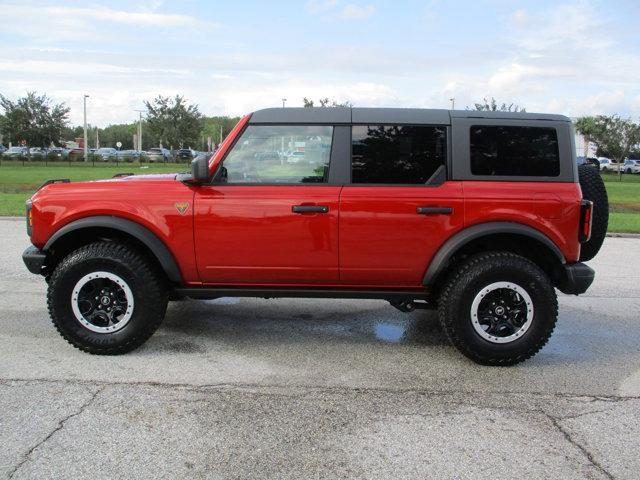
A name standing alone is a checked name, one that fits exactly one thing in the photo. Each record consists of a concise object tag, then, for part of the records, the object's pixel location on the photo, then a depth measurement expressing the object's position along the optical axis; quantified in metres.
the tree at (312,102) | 38.50
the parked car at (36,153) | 47.97
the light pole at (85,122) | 61.63
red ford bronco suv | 4.34
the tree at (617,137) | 36.81
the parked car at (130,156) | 54.82
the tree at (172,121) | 47.50
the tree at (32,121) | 44.91
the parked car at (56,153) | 48.91
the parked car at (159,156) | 53.84
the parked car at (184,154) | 50.64
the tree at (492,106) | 31.58
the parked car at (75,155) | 49.71
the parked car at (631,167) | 50.50
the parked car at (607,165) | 49.72
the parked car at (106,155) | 54.72
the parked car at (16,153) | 47.50
